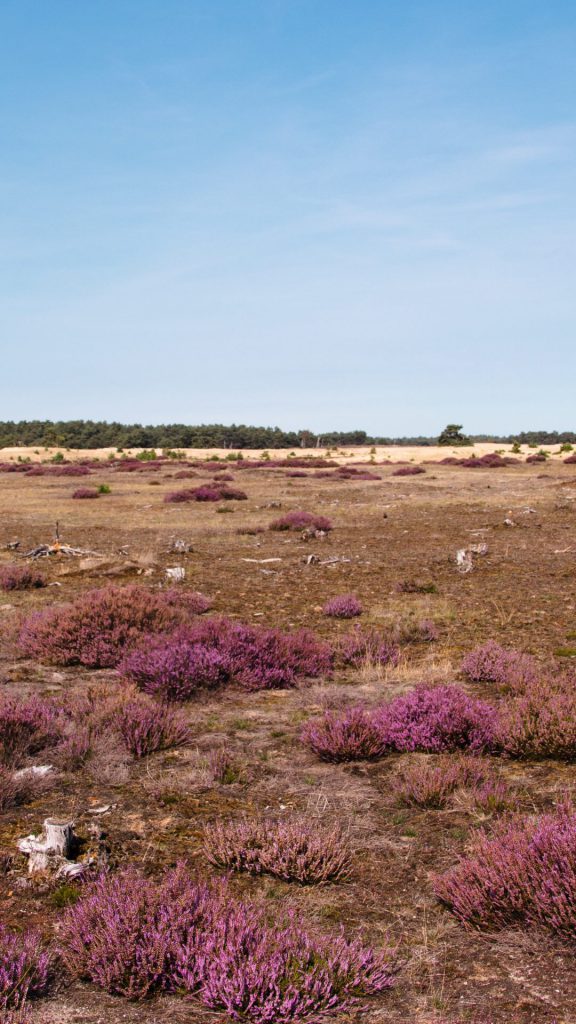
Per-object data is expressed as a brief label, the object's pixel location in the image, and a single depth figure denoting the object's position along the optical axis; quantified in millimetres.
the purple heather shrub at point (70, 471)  50406
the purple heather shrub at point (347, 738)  6070
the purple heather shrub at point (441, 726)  6203
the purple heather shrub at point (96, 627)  9047
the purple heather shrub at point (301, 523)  21844
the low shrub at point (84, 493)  33656
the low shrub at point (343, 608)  11312
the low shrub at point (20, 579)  13336
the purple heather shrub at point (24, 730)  5962
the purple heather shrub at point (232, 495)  32259
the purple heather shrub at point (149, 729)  6301
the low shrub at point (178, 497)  31500
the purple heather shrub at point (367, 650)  8977
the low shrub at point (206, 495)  31906
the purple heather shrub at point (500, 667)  7520
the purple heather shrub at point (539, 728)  5891
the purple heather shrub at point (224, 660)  7877
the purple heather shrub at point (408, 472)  46969
